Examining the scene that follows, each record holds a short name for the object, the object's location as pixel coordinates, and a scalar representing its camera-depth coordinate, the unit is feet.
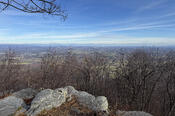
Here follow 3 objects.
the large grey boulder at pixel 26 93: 21.85
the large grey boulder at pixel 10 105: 14.83
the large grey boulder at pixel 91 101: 18.85
